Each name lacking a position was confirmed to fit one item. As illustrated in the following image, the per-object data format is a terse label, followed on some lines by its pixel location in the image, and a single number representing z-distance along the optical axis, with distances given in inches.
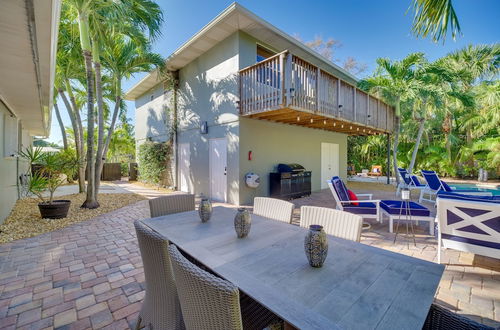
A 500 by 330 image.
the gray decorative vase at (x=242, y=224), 71.7
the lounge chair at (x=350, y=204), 167.1
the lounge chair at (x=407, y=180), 304.7
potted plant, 186.4
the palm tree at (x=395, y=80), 334.3
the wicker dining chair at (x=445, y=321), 38.2
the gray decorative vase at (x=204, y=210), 88.7
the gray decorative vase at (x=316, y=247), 52.6
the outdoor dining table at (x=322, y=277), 37.4
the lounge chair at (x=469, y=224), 99.4
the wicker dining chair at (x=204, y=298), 32.7
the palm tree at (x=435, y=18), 74.8
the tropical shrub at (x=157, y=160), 398.9
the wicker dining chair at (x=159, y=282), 50.7
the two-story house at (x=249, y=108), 235.1
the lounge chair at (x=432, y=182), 247.9
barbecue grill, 280.2
